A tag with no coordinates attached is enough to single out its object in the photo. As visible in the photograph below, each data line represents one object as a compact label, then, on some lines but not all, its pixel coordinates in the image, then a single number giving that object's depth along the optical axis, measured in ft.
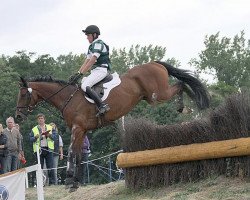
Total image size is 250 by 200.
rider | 37.88
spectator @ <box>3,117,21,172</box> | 48.21
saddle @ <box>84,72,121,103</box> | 39.01
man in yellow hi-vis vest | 50.11
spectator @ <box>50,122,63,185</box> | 51.49
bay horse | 38.65
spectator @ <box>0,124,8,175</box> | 47.16
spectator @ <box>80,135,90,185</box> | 49.29
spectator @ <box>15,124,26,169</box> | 50.27
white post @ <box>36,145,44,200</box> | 31.42
